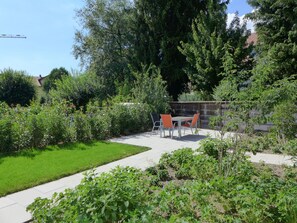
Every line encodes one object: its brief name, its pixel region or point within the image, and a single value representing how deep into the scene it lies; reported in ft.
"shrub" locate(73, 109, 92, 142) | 26.73
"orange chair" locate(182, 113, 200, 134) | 30.32
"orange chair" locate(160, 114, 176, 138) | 28.50
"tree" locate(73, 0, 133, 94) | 57.36
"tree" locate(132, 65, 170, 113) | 36.94
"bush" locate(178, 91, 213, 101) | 45.59
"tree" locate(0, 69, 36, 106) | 64.34
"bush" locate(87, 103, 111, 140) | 28.04
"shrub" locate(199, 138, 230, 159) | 16.07
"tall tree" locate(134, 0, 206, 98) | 51.29
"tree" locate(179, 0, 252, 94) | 40.68
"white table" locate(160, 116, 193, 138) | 29.04
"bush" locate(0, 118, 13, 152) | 22.08
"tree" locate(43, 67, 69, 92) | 125.23
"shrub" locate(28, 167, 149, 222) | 7.64
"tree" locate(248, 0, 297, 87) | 37.42
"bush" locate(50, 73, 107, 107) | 52.37
